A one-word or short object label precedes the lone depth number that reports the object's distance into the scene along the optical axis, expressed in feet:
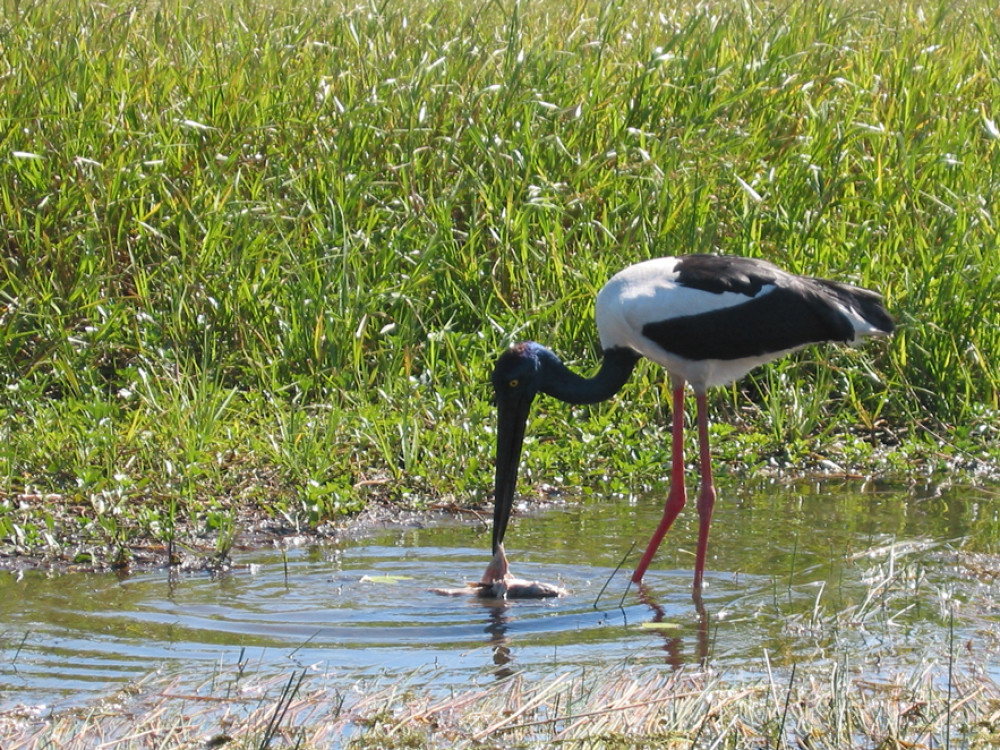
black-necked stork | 32.30
